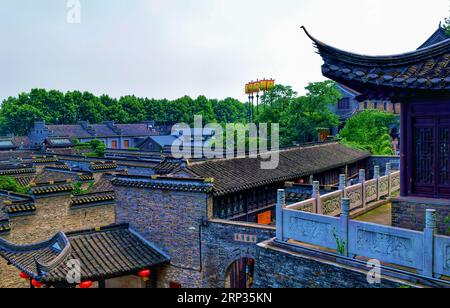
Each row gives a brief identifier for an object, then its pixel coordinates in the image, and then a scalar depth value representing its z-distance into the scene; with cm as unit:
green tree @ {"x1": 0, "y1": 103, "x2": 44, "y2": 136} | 7206
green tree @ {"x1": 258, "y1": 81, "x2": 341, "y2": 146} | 3378
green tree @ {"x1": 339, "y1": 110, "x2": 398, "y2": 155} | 3362
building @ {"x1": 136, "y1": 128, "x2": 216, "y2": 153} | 6173
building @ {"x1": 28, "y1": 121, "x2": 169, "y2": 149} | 6500
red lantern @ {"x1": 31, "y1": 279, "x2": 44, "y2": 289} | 1182
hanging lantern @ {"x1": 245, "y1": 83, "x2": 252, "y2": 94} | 4813
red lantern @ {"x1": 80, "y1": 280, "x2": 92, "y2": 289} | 1241
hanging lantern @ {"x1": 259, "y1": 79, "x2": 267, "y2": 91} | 4644
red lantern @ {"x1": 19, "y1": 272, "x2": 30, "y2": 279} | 1250
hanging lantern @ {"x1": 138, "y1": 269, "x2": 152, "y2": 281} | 1414
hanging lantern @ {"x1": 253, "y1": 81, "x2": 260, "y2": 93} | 4698
